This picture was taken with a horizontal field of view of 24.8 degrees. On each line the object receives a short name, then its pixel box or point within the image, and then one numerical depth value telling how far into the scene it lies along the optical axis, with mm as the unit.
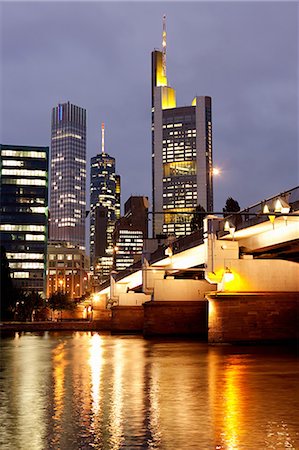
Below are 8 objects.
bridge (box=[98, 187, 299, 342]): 40188
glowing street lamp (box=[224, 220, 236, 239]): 44781
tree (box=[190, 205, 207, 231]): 118250
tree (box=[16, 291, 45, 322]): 135125
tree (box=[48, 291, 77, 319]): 157250
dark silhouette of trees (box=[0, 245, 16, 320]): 116875
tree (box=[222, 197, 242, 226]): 91438
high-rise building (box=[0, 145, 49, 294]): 193000
